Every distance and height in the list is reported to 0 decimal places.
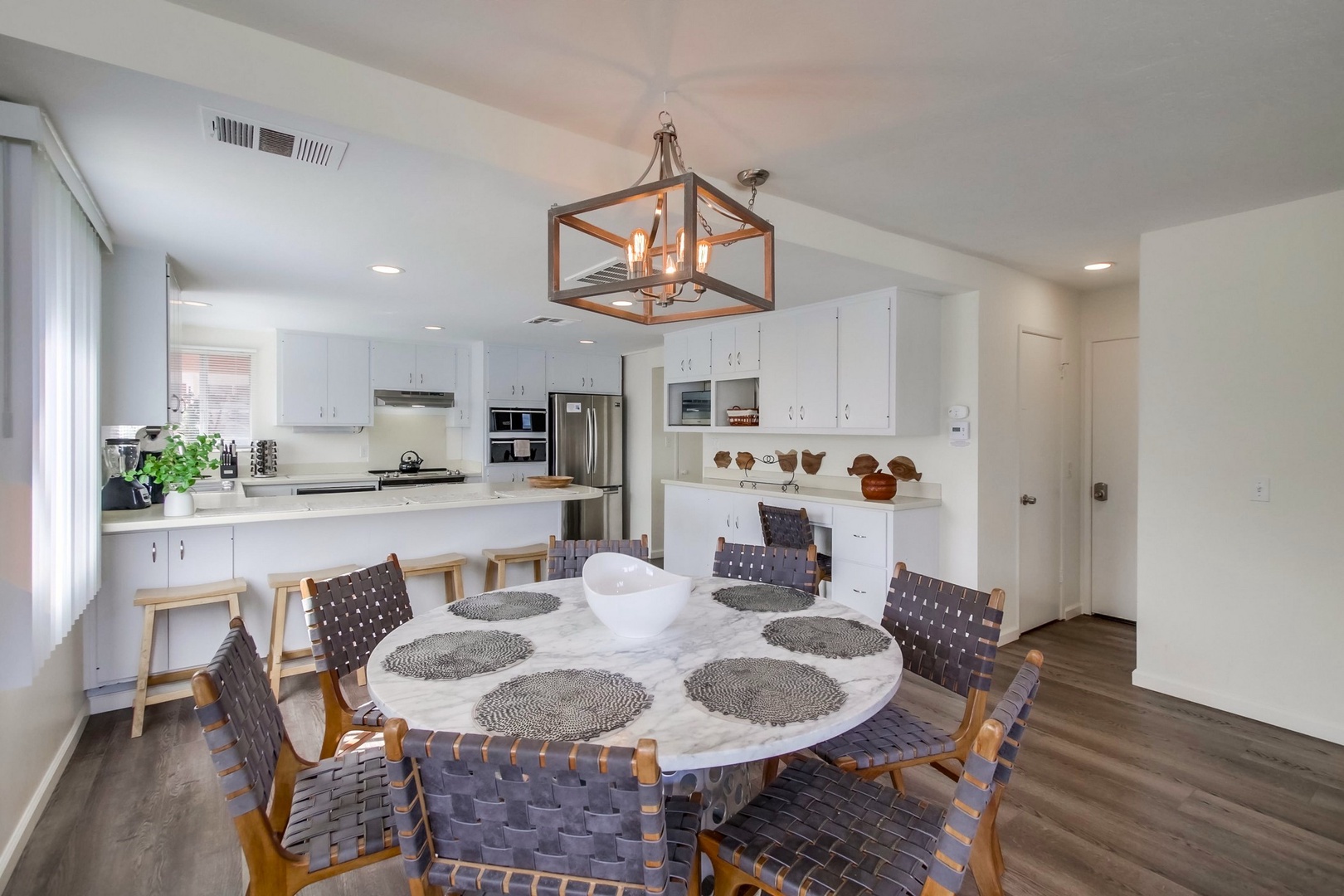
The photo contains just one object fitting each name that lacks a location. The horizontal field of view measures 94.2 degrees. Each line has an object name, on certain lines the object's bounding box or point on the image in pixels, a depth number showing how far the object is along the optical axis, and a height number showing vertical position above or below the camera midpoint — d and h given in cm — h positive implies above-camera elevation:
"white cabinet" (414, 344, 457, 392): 604 +76
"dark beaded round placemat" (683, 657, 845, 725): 130 -55
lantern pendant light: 135 +49
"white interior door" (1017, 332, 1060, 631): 412 -22
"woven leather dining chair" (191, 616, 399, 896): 118 -80
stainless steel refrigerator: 634 -8
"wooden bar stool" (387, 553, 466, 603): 348 -68
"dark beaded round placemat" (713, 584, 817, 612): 209 -53
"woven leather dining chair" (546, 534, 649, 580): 264 -45
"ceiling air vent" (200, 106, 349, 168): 170 +89
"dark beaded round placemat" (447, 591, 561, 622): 201 -53
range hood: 582 +46
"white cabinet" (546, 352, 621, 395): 646 +79
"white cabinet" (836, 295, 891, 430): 376 +51
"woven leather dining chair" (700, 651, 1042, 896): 101 -82
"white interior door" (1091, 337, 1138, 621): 438 -21
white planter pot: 300 -28
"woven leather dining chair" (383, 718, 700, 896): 95 -60
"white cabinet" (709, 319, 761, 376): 471 +77
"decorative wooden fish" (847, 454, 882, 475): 418 -12
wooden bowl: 443 -25
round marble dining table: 119 -55
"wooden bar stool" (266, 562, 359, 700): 311 -91
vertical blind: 181 +12
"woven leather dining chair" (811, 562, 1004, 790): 168 -67
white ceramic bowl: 169 -44
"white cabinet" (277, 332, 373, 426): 544 +59
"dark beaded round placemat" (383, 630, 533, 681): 153 -55
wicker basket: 472 +24
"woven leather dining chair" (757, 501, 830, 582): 375 -50
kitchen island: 296 -55
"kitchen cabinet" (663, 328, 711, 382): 513 +78
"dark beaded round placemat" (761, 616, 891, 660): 168 -54
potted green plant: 299 -10
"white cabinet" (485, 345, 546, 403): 611 +73
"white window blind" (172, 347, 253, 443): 531 +47
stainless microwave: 512 +32
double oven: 613 +11
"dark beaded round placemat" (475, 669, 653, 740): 122 -55
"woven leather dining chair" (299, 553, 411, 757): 184 -58
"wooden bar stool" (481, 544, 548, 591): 375 -68
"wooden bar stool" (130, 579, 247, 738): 277 -72
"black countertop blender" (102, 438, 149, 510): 322 -18
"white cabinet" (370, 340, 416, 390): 582 +78
